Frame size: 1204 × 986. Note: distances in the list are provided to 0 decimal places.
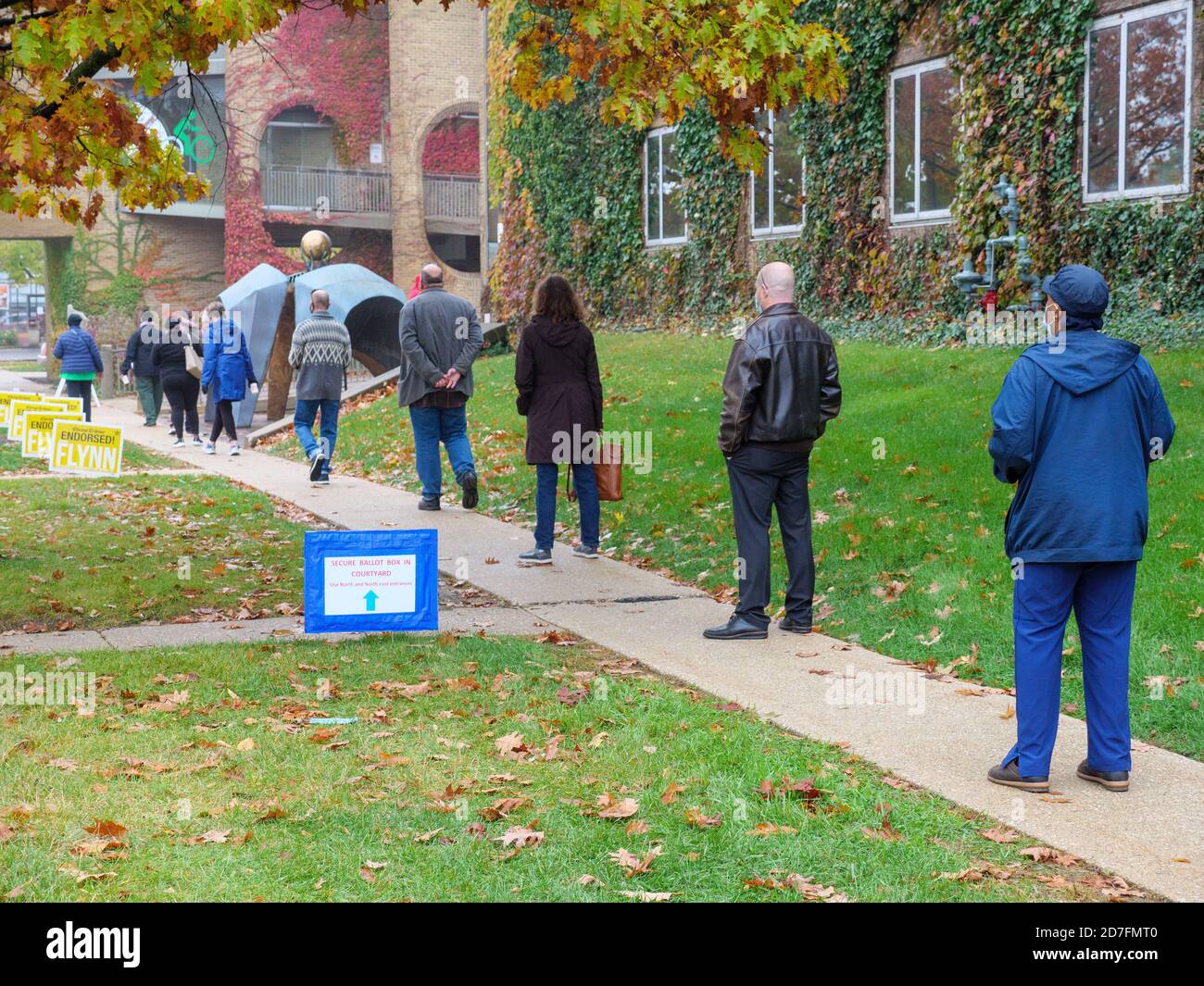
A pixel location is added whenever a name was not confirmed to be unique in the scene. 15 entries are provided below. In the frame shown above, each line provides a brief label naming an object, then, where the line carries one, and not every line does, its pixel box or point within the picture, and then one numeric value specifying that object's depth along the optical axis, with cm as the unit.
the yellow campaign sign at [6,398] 1815
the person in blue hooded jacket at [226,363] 1831
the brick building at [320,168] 3959
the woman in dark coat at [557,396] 1023
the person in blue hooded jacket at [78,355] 2159
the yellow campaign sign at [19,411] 1702
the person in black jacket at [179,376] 1984
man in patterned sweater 1466
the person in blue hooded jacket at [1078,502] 521
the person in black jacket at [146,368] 2291
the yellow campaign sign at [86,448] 1514
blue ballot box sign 778
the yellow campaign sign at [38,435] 1577
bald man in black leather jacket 778
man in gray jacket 1230
